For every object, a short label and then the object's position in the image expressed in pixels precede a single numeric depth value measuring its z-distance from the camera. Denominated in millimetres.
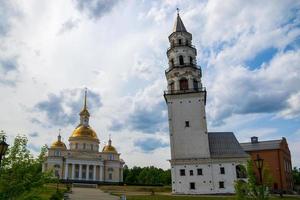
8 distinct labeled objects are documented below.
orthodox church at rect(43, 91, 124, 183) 60842
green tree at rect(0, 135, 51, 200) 11564
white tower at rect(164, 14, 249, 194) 34224
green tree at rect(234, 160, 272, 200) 15266
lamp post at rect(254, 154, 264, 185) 14291
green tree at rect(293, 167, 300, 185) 62453
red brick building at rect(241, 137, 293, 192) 45811
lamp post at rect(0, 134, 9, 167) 10329
